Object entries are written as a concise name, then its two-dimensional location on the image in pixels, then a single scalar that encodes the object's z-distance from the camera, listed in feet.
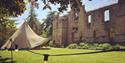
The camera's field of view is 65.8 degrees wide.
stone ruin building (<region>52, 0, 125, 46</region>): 43.76
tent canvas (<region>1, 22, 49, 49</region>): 35.51
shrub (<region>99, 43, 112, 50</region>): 38.25
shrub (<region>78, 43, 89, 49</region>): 43.40
